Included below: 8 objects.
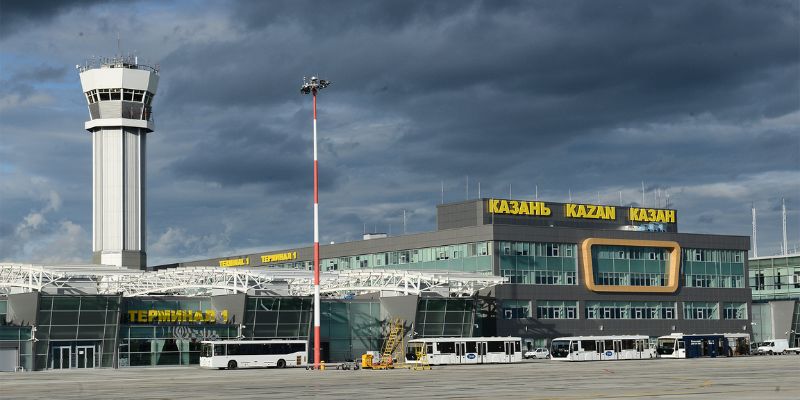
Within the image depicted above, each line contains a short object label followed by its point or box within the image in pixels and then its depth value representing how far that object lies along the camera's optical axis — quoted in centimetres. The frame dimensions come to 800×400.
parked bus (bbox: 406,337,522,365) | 10344
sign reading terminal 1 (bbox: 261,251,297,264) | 16088
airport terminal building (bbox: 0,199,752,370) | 10456
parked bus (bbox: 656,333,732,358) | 11944
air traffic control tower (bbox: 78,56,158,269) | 14875
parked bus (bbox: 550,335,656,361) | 11294
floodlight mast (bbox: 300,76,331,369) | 9012
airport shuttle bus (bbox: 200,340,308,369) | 9725
